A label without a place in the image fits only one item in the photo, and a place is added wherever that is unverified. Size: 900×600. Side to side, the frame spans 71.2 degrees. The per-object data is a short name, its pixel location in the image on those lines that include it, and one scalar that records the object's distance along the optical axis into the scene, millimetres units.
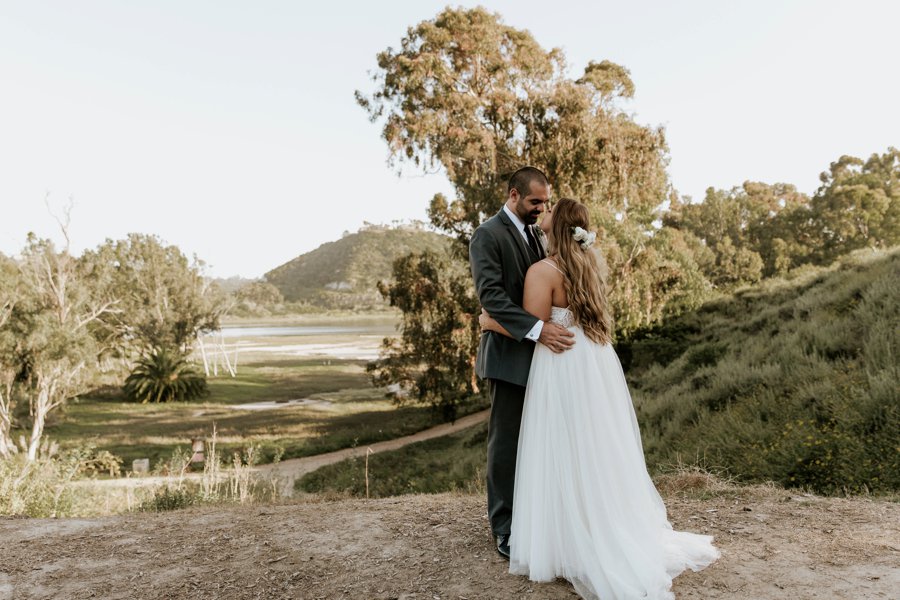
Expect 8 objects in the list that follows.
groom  4055
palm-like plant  39156
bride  3705
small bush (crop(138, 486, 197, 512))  8023
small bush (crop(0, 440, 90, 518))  7555
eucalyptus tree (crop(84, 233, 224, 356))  44219
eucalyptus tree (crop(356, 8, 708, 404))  18984
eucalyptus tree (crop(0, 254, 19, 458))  22841
